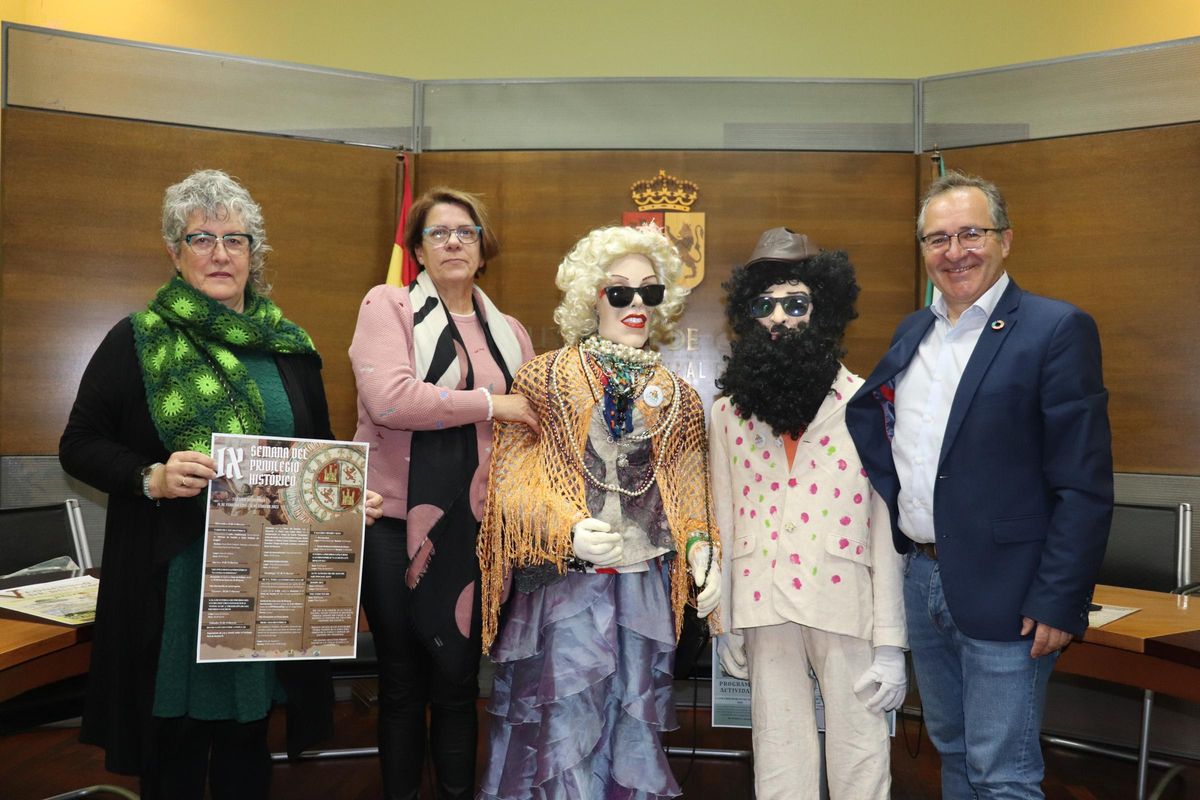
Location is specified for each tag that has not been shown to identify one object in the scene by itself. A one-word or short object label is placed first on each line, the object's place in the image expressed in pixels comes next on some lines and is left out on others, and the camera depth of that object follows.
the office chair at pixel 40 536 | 2.97
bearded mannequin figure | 2.15
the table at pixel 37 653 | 2.00
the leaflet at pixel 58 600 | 2.28
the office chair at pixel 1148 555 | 3.20
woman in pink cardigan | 2.30
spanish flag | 3.75
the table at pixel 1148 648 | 2.19
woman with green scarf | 1.99
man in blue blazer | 1.88
